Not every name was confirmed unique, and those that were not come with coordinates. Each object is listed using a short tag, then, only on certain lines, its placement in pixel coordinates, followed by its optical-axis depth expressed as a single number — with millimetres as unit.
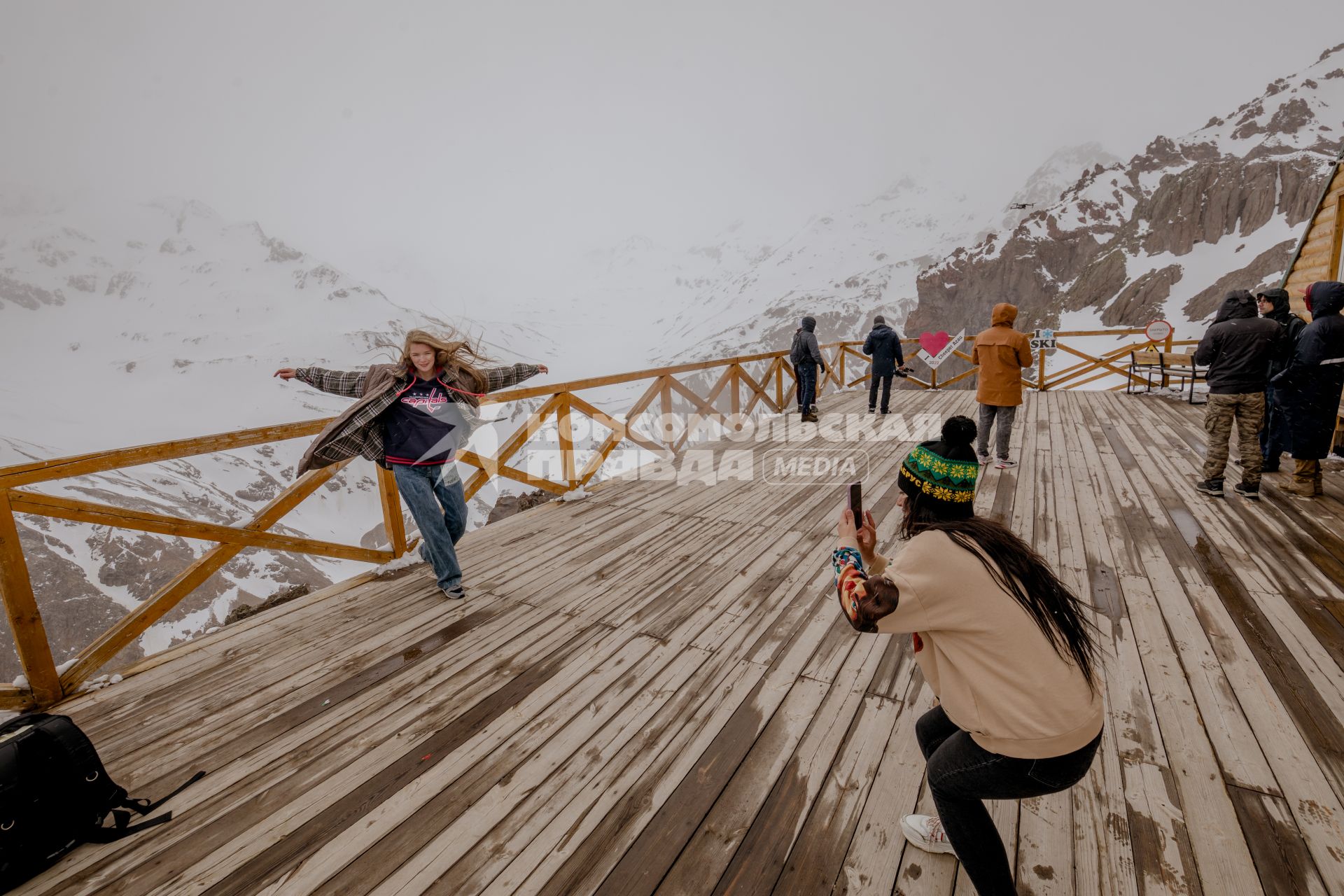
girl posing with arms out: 3332
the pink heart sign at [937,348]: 12242
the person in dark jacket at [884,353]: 8883
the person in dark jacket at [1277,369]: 4676
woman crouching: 1276
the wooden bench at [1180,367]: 9680
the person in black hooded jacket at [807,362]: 8773
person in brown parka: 5703
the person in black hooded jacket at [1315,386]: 4418
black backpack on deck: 1774
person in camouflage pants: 4391
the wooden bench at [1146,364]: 10750
